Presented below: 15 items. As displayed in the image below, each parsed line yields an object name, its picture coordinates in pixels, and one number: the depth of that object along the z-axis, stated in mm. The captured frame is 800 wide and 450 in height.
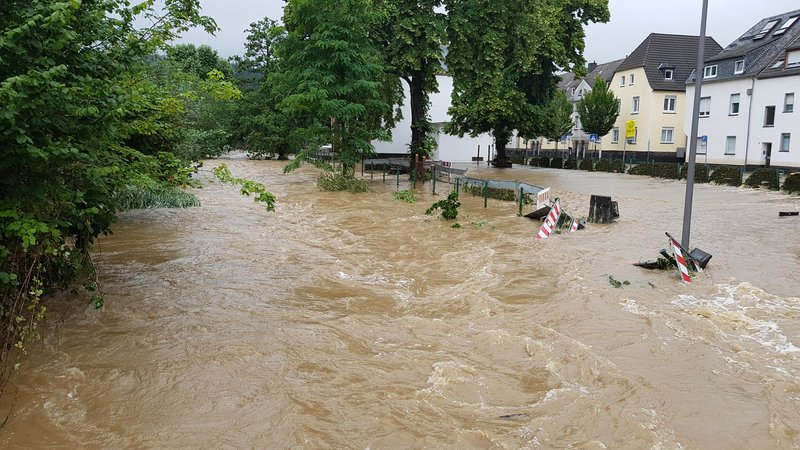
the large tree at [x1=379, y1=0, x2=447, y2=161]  28672
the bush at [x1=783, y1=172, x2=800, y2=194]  24448
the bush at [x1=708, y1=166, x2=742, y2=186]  28620
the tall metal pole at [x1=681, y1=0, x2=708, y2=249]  11141
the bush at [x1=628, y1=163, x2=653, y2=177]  36875
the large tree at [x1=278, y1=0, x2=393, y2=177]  25219
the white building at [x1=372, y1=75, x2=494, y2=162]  48969
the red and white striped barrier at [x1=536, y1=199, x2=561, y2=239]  15477
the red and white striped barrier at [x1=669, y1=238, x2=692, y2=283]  10797
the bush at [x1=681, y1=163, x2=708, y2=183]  31270
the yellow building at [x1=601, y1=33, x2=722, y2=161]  54312
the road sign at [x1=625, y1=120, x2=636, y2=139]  55766
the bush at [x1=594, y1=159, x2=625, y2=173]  41156
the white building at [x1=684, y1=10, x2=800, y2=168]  38250
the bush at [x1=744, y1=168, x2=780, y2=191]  26302
